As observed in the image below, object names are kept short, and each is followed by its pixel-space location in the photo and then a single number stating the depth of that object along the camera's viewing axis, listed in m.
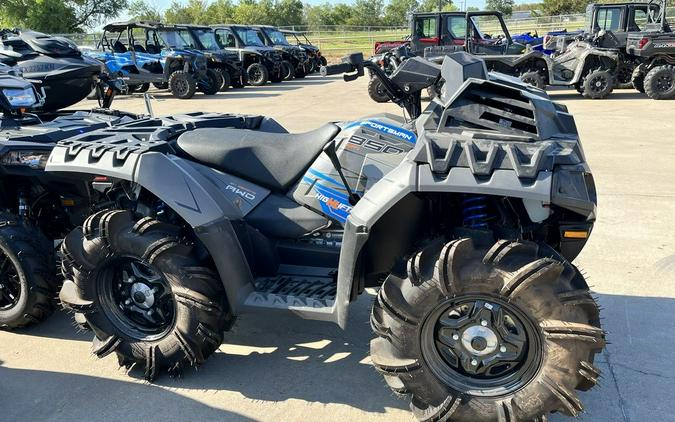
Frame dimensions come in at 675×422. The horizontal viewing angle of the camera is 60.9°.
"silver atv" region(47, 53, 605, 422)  2.40
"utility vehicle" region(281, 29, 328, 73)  24.02
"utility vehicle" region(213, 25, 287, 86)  20.11
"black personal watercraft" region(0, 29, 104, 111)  6.56
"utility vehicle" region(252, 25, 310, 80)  21.92
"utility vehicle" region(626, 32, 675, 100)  13.92
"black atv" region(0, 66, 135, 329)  3.62
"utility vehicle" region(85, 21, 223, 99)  16.95
